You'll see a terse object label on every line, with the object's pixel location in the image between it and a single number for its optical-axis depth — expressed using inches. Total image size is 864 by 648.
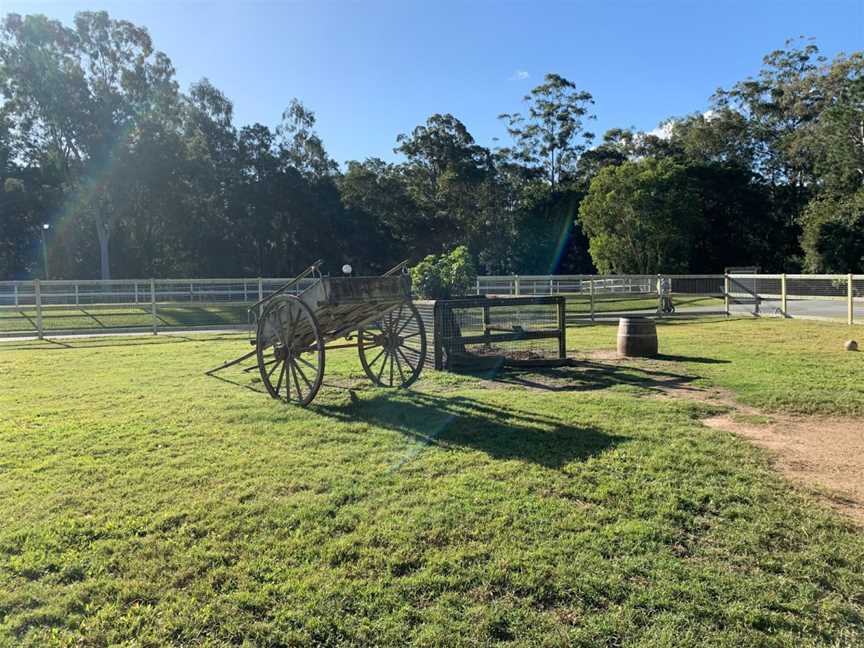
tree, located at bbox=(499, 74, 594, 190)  2212.1
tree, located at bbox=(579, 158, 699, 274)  1504.7
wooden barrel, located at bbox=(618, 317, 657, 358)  402.9
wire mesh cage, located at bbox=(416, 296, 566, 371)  352.2
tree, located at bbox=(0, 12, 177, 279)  1341.0
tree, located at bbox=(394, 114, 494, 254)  1919.3
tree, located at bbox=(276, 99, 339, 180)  1825.8
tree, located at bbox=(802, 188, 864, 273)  1389.0
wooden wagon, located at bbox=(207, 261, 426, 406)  243.1
